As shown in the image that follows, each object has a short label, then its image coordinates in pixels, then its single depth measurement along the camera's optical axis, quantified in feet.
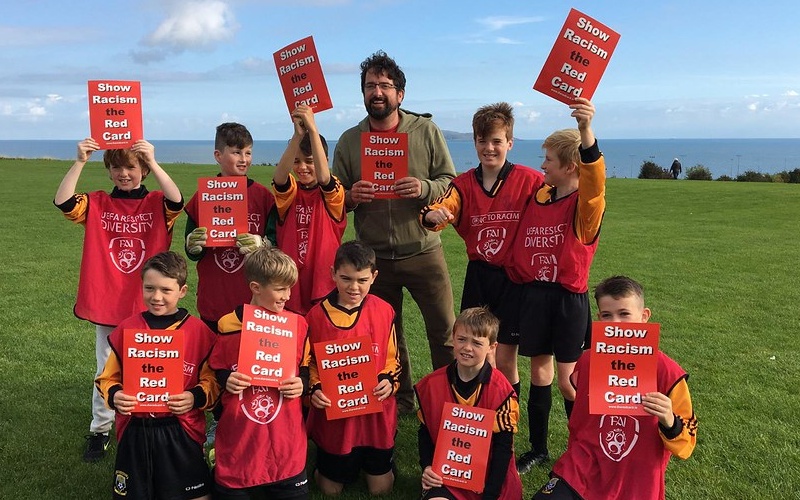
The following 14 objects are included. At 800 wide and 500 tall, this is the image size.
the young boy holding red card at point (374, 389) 12.73
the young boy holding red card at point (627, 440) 10.35
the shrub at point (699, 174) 116.67
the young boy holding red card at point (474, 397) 11.65
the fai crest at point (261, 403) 11.60
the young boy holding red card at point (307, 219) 14.42
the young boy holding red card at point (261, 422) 11.56
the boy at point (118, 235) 14.28
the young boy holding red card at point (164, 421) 11.53
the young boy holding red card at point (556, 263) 13.05
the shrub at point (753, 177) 111.33
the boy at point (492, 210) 13.79
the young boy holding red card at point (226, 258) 14.58
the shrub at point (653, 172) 122.52
